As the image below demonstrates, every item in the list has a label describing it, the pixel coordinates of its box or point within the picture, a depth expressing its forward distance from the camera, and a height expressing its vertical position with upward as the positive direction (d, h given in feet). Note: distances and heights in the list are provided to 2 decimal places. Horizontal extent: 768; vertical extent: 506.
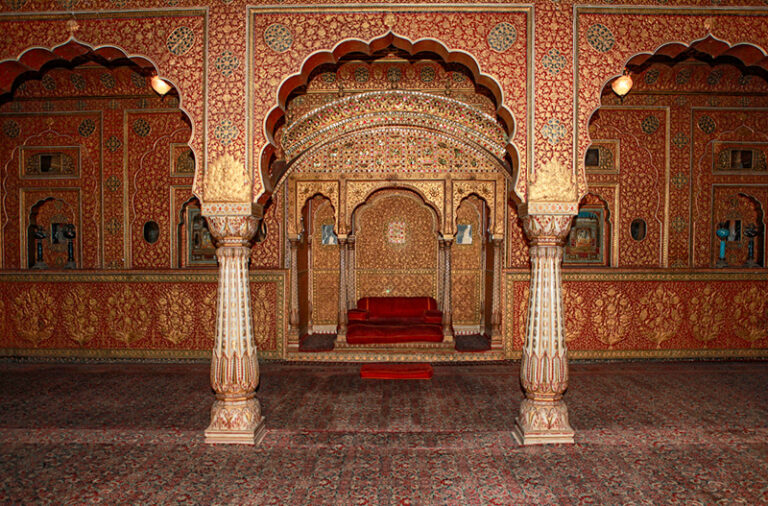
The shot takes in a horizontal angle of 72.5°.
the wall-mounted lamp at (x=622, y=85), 22.75 +7.20
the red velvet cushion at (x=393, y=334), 27.17 -4.51
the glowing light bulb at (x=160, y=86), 23.12 +7.30
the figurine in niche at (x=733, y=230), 27.22 +0.89
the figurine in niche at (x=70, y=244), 27.09 +0.22
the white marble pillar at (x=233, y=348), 15.30 -2.97
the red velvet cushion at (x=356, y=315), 29.35 -3.79
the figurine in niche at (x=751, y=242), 27.04 +0.26
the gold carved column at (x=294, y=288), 28.40 -2.28
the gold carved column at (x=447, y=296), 28.12 -2.74
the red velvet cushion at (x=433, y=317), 29.40 -3.91
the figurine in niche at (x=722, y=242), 26.68 +0.26
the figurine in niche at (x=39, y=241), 27.22 +0.39
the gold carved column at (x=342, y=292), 28.07 -2.54
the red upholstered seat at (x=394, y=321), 27.27 -4.20
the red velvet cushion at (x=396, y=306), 31.32 -3.51
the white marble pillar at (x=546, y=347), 15.12 -2.90
